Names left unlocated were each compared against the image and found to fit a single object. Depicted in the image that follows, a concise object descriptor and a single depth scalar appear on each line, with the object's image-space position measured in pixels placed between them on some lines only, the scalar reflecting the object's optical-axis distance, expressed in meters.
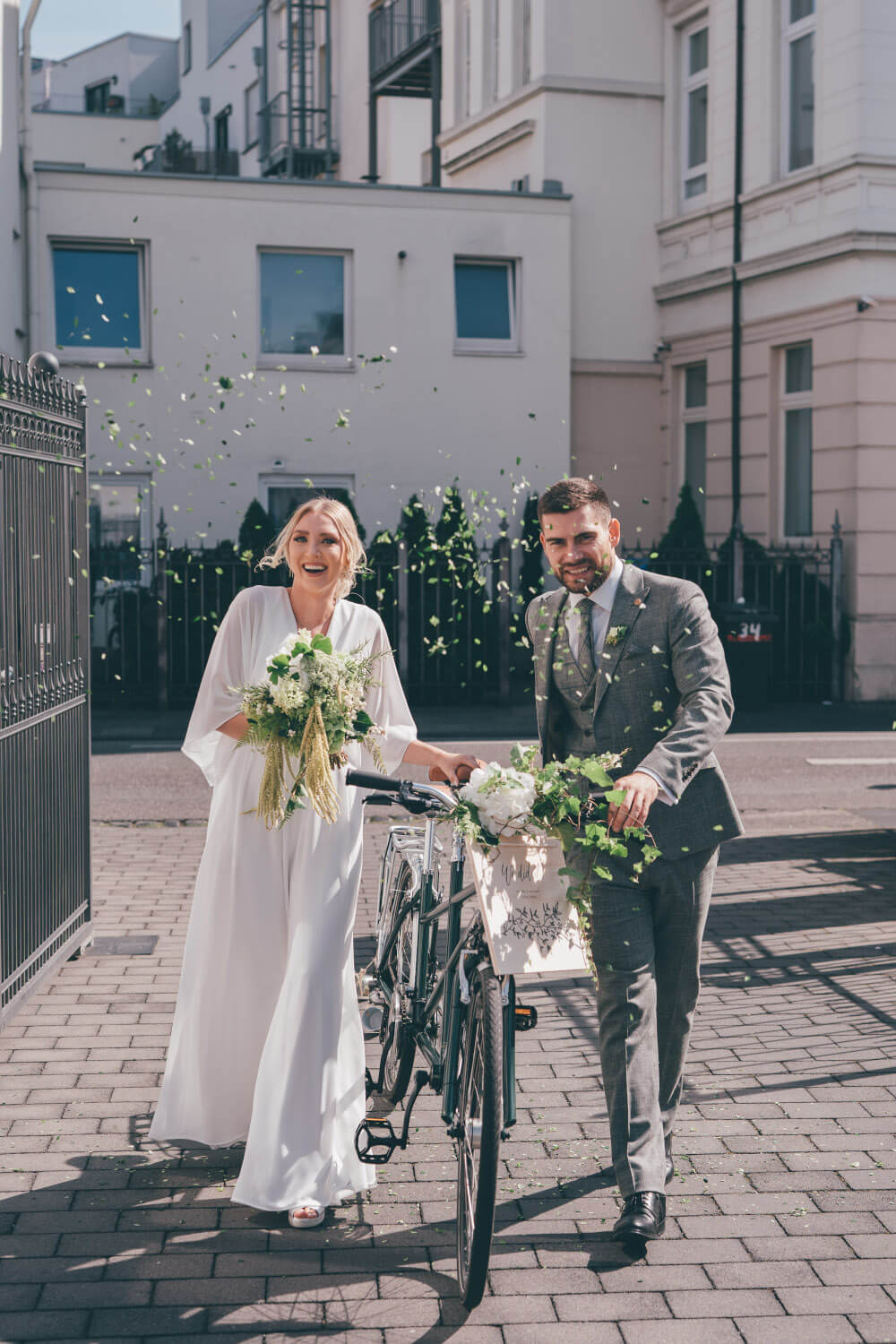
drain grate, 6.93
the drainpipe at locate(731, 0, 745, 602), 20.36
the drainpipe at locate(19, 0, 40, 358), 19.20
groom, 3.97
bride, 4.16
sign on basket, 3.67
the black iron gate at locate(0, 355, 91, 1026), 5.82
